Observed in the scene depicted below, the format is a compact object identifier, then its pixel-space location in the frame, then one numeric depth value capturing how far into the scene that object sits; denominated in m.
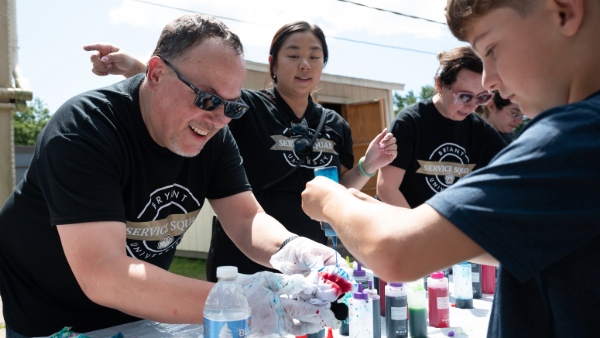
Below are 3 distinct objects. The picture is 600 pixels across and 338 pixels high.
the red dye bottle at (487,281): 2.74
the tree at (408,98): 79.38
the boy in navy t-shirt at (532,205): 1.00
